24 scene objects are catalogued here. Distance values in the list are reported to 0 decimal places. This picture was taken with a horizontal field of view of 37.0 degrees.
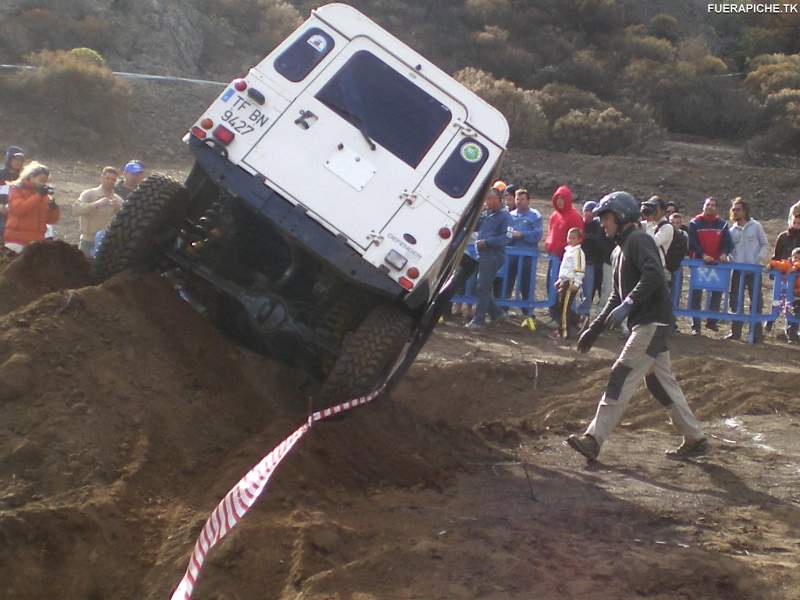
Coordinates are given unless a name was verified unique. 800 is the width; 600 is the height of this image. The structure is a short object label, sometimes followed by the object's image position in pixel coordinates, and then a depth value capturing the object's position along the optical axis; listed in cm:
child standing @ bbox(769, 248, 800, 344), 1471
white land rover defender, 800
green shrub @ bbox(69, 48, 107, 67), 2757
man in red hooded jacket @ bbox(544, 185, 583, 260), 1485
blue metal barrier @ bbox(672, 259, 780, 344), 1484
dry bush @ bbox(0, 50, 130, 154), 2430
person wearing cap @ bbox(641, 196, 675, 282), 1009
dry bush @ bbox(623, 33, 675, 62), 4706
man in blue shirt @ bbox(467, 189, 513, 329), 1393
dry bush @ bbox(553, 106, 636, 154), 3300
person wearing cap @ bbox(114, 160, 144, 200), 1291
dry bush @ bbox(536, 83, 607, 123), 3569
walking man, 836
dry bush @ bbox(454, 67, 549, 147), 3228
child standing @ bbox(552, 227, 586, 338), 1391
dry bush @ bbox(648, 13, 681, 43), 5250
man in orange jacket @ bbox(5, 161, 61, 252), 1199
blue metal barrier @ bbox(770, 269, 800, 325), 1479
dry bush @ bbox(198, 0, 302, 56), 3762
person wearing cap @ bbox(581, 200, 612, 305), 1427
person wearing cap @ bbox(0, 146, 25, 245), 1361
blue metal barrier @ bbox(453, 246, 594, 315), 1449
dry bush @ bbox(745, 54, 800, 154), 3594
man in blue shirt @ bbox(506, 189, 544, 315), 1460
